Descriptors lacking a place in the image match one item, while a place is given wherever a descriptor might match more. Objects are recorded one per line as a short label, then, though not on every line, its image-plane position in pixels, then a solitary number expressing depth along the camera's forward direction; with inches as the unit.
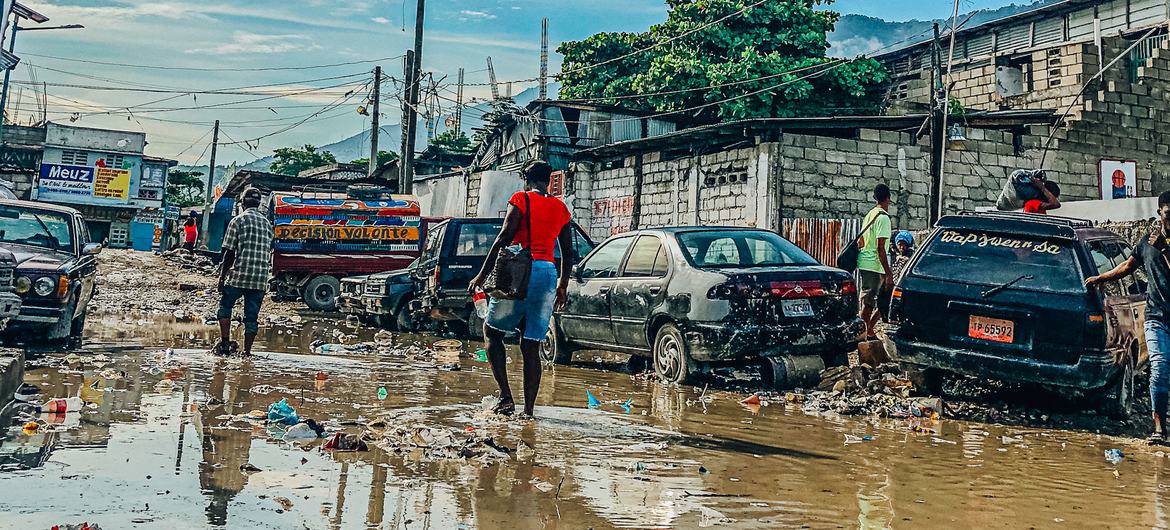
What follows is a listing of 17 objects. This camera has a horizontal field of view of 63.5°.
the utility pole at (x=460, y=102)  1373.0
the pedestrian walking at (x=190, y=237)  1475.1
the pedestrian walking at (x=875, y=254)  382.9
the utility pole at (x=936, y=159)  839.1
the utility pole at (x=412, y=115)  1178.6
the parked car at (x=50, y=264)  379.2
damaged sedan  320.8
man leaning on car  249.9
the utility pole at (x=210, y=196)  1840.6
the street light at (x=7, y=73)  1334.9
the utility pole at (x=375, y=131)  1449.3
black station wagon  266.8
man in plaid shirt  381.7
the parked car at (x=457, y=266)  513.7
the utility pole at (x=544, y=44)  2026.3
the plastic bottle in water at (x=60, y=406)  231.3
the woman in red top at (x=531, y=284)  249.0
